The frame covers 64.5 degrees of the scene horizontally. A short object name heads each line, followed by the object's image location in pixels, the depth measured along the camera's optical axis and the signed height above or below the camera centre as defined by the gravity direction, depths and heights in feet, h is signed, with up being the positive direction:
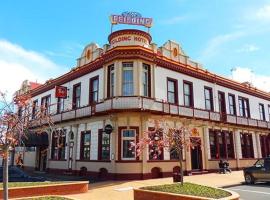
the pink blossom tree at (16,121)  20.40 +2.00
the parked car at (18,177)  38.52 -6.43
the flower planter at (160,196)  22.99 -6.42
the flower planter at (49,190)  29.93 -7.22
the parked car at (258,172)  42.04 -6.52
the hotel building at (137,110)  51.59 +8.09
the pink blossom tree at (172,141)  29.87 -0.13
